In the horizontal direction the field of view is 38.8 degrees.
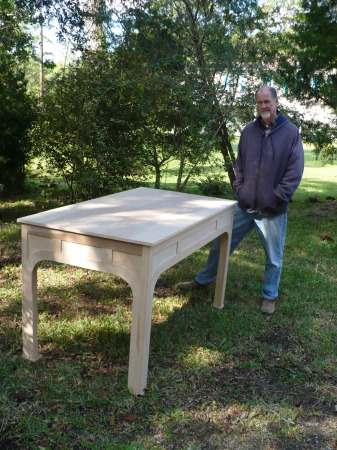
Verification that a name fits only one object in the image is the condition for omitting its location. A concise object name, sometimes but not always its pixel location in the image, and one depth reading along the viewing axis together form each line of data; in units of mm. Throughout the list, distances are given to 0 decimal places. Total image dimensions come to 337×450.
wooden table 2686
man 3871
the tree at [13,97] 6873
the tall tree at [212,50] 6312
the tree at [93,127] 6863
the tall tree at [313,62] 6875
